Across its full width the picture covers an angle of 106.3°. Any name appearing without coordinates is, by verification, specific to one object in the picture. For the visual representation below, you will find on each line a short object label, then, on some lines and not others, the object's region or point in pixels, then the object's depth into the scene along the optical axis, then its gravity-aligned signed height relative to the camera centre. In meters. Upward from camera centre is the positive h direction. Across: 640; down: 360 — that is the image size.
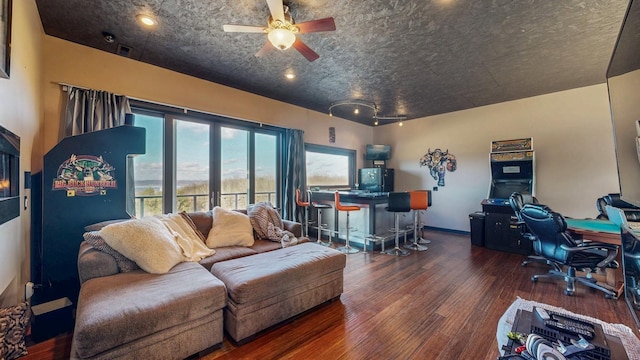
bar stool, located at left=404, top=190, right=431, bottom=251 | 4.37 -0.32
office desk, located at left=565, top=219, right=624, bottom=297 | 2.58 -0.60
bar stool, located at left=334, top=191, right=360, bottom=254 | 4.19 -0.42
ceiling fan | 2.12 +1.45
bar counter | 4.47 -0.67
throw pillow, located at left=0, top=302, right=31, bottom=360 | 1.55 -0.94
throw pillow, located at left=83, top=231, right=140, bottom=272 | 2.08 -0.51
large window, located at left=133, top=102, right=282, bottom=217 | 3.53 +0.43
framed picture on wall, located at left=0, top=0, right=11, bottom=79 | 1.42 +0.96
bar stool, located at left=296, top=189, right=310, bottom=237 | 4.94 -0.49
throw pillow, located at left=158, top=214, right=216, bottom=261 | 2.56 -0.56
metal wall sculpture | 5.86 +0.51
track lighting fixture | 5.08 +1.75
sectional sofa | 1.47 -0.82
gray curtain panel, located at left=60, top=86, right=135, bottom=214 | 2.82 +0.96
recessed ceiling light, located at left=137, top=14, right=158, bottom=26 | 2.42 +1.75
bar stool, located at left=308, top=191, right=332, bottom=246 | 4.74 -0.79
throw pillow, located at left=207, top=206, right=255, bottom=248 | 3.01 -0.55
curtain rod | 2.81 +1.25
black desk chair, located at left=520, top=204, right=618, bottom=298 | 2.65 -0.80
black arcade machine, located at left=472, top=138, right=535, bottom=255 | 4.28 -0.15
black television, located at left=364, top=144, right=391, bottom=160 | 6.84 +0.93
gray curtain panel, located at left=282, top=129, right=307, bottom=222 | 5.02 +0.26
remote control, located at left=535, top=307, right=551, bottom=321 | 1.43 -0.82
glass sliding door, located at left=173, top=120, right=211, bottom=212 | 3.80 +0.38
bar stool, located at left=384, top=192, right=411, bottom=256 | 4.19 -0.33
